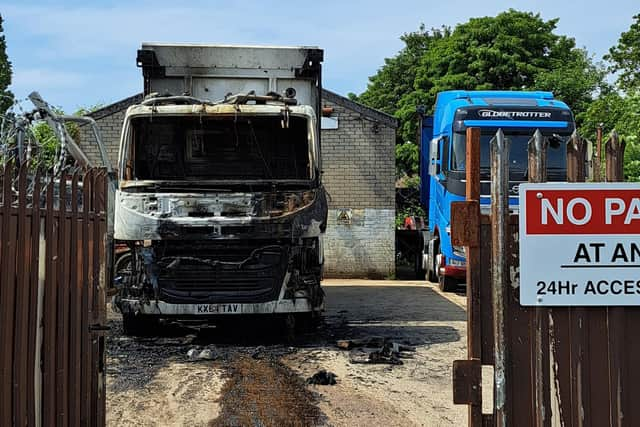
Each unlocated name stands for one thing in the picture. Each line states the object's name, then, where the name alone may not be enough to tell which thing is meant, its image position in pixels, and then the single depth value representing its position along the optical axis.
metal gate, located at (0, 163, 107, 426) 3.56
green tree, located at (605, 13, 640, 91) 25.41
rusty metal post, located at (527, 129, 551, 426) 3.35
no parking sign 3.31
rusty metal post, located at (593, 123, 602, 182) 3.36
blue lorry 11.77
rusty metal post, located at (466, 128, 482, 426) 3.35
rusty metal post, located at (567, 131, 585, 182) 3.31
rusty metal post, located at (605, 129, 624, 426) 3.34
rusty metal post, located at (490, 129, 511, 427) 3.33
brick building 19.92
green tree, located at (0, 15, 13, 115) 32.99
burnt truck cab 8.38
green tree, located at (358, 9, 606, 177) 30.12
